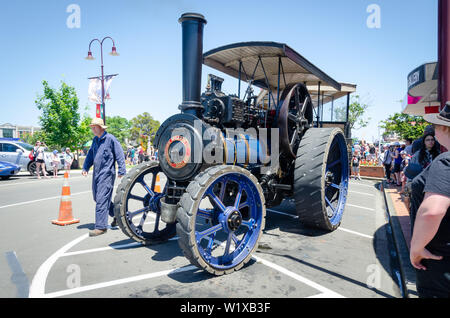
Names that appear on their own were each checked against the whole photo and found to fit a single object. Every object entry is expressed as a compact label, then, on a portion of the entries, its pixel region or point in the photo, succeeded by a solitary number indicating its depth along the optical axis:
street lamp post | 16.47
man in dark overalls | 4.26
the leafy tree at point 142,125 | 60.31
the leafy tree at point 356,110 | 41.97
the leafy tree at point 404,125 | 27.42
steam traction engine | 3.02
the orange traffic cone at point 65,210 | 5.00
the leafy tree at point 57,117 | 22.58
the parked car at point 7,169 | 12.85
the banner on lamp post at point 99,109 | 16.28
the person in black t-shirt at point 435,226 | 1.48
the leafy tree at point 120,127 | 84.61
